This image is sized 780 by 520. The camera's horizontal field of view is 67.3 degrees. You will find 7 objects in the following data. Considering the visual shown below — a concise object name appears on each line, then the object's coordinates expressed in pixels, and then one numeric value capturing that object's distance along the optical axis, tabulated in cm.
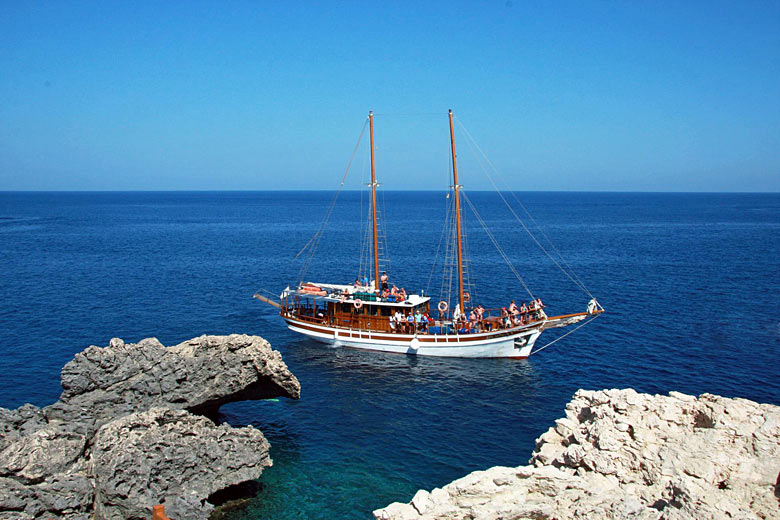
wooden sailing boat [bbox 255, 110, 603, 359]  4209
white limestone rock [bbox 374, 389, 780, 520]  1227
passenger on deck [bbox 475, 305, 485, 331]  4269
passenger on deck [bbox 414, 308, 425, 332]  4366
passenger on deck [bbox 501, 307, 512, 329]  4226
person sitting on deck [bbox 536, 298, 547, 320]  4242
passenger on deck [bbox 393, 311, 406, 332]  4416
